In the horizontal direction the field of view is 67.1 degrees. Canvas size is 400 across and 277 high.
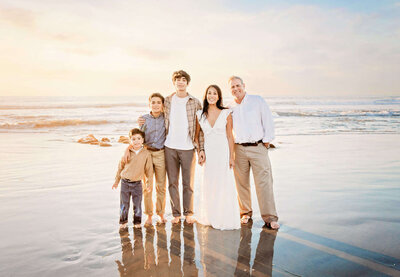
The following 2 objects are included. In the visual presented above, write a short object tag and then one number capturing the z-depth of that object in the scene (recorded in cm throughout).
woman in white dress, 407
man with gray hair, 416
